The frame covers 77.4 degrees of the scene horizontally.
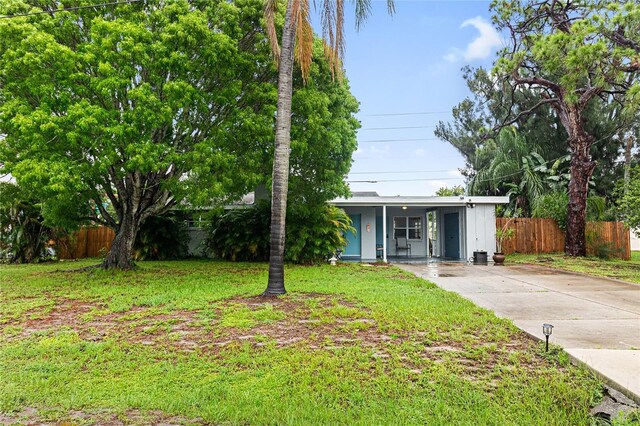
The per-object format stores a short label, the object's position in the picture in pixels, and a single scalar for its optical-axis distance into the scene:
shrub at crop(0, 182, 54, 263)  13.78
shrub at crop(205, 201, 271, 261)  14.34
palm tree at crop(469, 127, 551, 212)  21.83
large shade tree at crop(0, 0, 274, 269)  7.74
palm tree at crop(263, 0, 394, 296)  7.20
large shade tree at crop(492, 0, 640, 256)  9.91
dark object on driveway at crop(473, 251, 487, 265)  14.91
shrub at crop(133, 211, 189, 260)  15.11
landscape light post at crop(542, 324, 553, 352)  3.95
